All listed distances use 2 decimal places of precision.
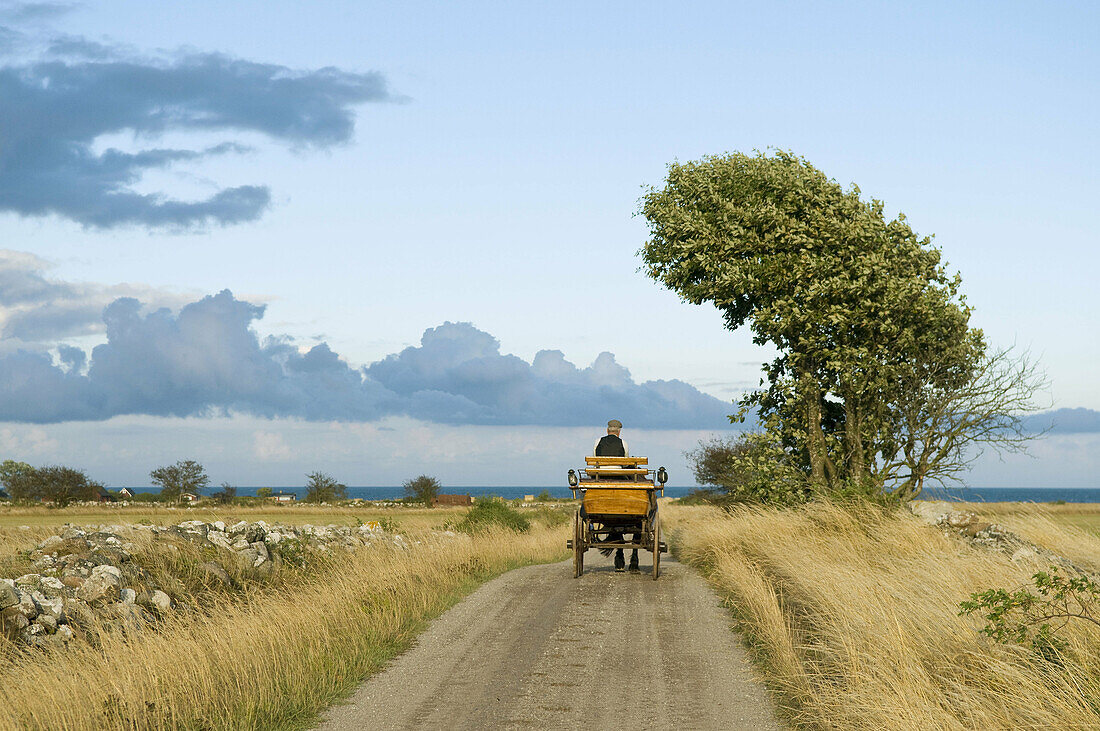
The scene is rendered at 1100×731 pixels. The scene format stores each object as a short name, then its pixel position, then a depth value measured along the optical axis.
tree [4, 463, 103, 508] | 91.19
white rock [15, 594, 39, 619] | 15.75
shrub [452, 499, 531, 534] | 39.38
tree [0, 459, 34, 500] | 93.19
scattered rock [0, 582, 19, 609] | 15.75
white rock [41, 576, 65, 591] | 17.69
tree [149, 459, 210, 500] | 105.19
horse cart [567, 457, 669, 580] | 16.48
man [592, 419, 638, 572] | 17.39
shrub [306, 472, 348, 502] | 111.56
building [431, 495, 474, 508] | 104.38
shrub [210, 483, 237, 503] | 101.21
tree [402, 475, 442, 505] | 110.69
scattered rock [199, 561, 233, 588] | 22.00
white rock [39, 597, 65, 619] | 16.31
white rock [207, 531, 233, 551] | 25.06
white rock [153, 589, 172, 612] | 18.88
